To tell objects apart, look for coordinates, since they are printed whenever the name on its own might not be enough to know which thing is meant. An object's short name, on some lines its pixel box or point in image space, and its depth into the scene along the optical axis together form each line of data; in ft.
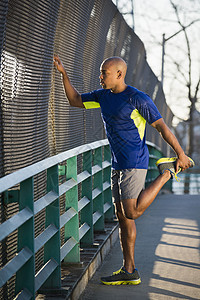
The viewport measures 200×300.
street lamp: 91.46
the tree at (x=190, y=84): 127.65
